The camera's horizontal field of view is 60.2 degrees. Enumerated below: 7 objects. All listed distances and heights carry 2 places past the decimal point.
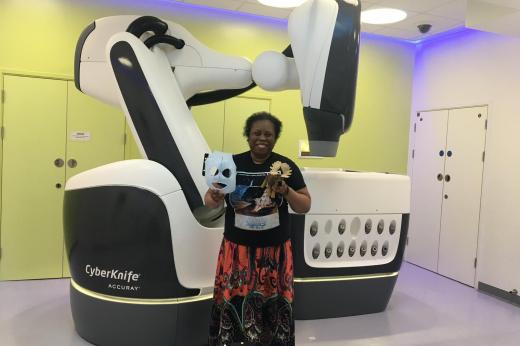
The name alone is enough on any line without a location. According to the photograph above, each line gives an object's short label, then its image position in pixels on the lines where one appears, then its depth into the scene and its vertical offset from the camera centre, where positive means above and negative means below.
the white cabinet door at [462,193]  4.16 -0.31
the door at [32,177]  3.65 -0.32
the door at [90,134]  3.81 +0.07
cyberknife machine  2.12 -0.11
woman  1.90 -0.43
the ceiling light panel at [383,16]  3.96 +1.29
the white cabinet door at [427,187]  4.61 -0.31
